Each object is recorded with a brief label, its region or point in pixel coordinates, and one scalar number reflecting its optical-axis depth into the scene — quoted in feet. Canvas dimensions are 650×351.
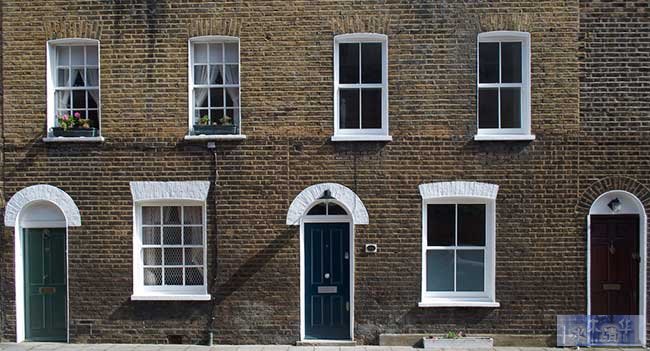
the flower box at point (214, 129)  33.91
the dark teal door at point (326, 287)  34.35
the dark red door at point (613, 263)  33.60
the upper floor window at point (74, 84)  34.63
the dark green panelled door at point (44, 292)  35.04
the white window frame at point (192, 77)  33.78
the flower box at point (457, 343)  33.09
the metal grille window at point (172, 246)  34.83
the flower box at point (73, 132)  34.24
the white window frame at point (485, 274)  33.58
